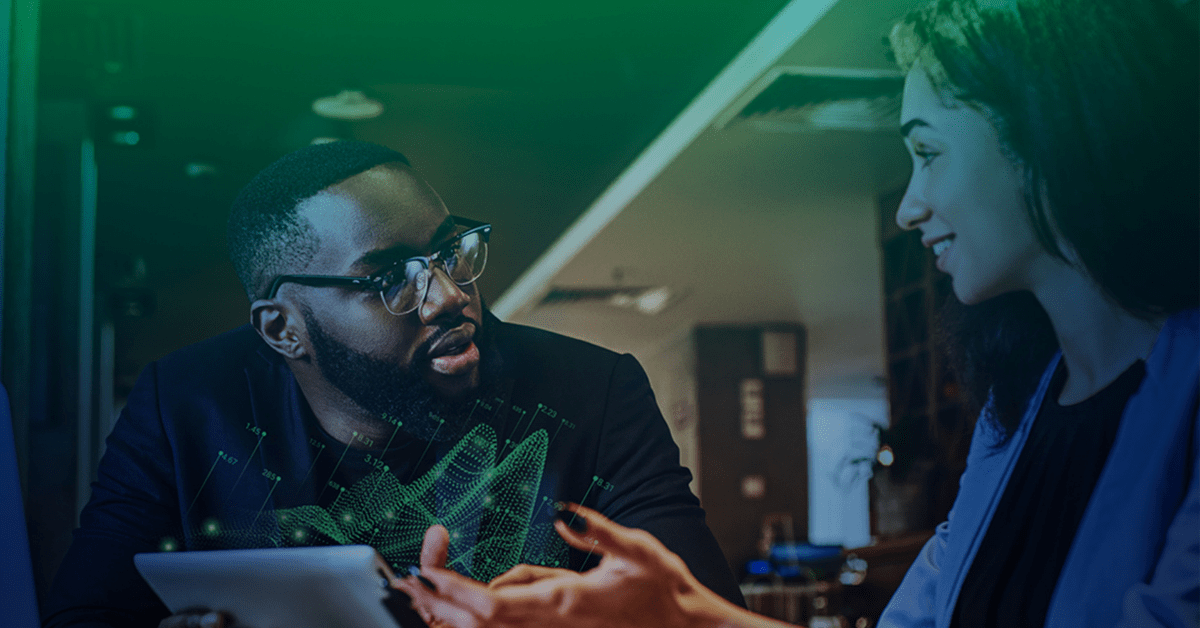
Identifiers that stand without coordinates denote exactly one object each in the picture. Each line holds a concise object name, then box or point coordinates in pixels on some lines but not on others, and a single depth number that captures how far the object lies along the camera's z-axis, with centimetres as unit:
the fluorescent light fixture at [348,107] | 197
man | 185
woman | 154
